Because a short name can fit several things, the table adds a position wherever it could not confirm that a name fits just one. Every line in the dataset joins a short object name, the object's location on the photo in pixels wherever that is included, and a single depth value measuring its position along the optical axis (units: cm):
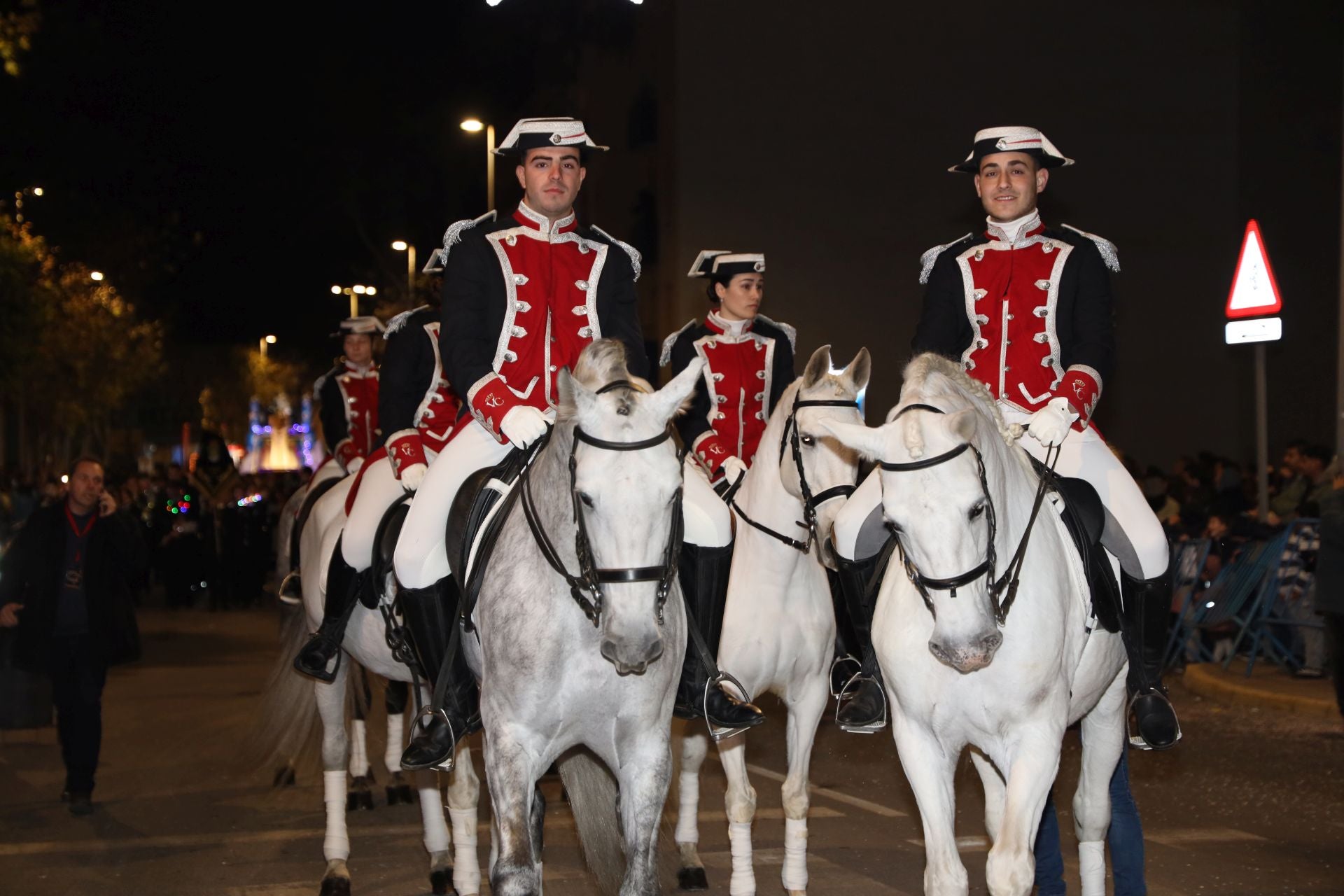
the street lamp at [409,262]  4484
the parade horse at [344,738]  760
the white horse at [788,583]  796
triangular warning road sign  1500
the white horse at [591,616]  523
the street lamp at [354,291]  5156
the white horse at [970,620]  515
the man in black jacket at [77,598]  1124
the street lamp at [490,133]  3353
